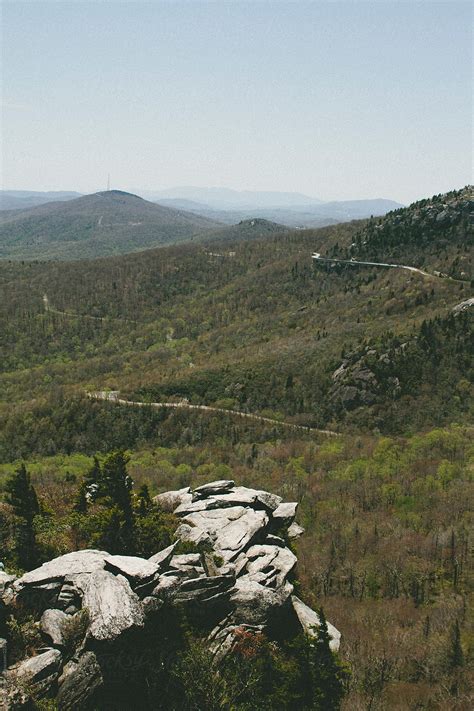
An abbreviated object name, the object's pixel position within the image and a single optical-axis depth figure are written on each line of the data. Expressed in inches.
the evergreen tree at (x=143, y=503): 1289.4
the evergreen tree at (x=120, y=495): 1127.6
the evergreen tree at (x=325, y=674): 861.2
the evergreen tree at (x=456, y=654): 1017.3
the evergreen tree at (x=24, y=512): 1101.1
